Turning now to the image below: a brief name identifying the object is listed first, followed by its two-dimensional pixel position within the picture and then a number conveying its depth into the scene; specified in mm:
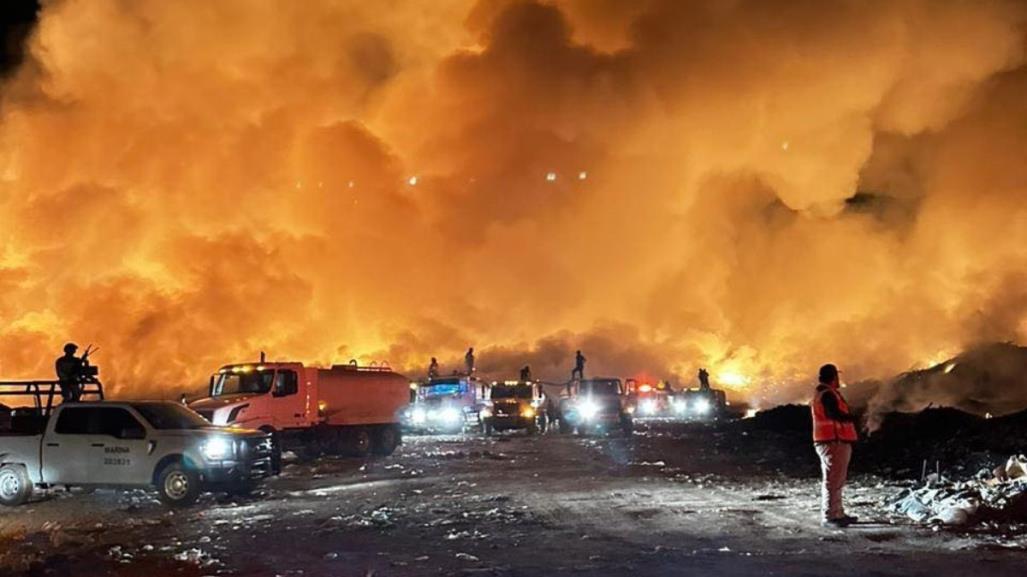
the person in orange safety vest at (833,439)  9805
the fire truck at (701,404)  35969
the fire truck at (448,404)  29703
